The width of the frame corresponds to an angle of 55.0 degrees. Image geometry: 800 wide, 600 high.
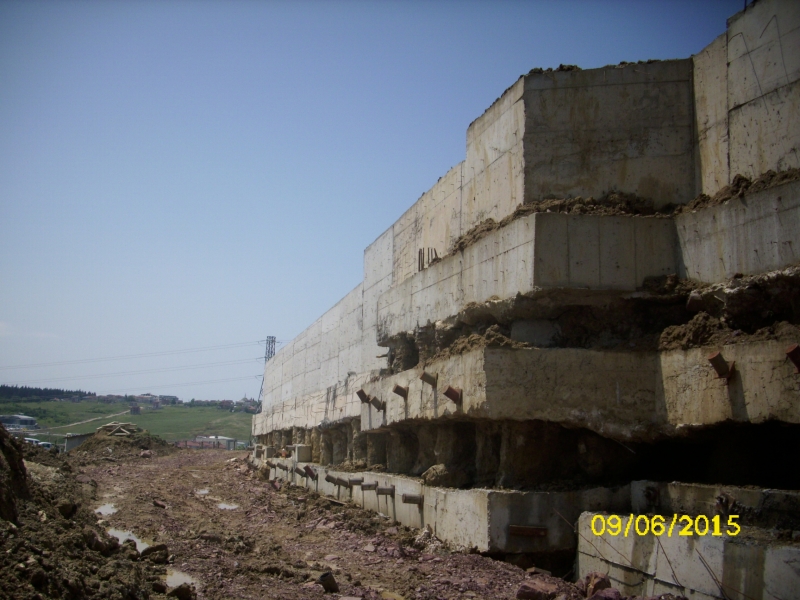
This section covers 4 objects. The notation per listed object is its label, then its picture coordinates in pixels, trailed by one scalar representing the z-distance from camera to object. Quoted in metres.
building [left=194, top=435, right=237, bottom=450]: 49.19
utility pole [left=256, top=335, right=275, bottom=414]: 59.34
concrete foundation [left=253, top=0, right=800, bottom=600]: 6.64
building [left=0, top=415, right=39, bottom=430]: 54.85
